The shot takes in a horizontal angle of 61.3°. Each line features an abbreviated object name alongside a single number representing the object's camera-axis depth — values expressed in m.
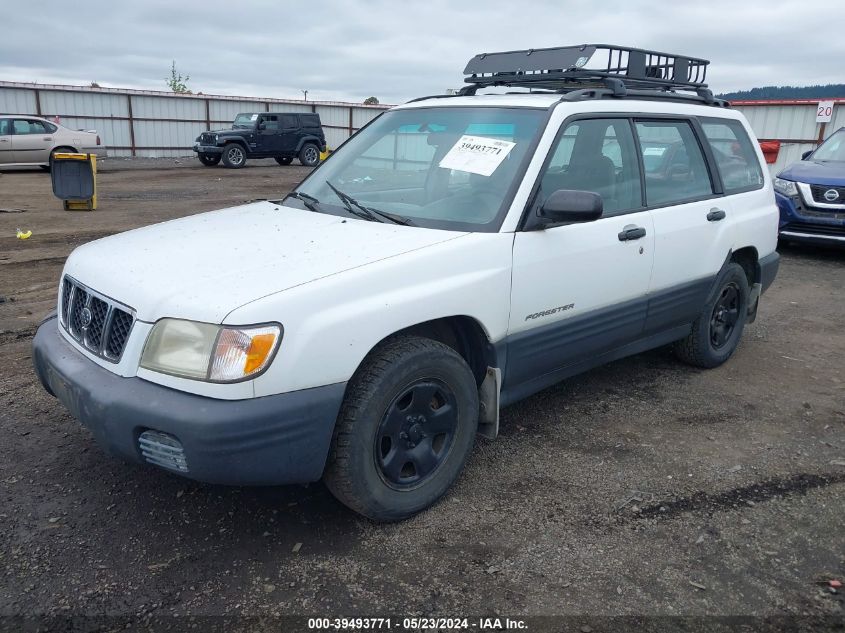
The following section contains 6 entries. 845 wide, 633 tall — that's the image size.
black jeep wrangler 23.09
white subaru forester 2.47
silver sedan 19.17
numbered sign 16.00
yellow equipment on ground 11.77
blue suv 8.82
